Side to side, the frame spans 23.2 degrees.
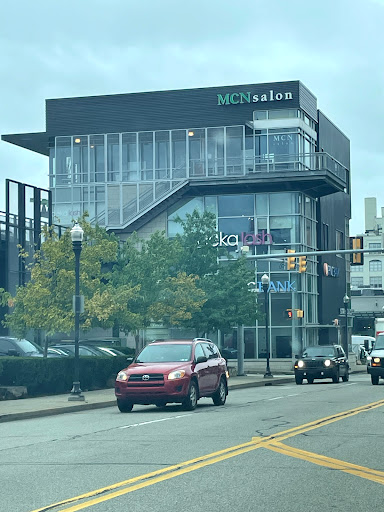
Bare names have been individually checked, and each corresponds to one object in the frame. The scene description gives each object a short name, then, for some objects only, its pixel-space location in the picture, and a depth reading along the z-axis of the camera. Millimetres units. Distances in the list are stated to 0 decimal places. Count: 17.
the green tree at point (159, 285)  38906
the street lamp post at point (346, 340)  58506
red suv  21578
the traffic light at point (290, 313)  47500
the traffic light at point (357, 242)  41250
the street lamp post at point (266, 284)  42844
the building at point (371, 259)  152000
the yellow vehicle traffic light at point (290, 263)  41406
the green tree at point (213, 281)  42156
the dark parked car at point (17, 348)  33056
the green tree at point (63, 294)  32094
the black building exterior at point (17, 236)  42500
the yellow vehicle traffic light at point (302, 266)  43228
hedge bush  27344
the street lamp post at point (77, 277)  26159
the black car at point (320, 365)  36938
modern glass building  57000
